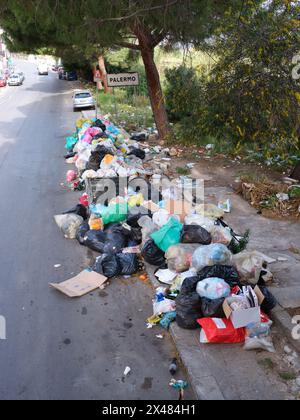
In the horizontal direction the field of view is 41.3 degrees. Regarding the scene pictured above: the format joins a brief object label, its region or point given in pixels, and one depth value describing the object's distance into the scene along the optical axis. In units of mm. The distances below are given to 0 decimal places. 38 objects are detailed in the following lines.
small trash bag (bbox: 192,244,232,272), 4582
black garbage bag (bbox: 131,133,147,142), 13191
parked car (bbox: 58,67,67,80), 48219
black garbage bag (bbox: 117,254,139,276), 5500
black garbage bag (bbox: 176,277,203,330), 4156
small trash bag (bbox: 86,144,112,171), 9055
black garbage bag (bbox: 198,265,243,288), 4375
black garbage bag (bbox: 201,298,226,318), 4031
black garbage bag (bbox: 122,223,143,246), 6062
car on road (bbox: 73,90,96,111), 22375
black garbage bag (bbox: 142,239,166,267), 5445
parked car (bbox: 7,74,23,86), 42844
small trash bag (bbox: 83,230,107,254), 6070
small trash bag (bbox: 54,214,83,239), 6656
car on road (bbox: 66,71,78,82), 45562
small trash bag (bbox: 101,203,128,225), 6516
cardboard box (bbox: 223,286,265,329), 3893
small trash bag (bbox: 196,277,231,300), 4113
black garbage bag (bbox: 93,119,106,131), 12188
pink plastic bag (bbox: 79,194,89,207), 7614
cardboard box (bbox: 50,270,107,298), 5047
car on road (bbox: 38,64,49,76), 61438
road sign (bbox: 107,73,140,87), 12461
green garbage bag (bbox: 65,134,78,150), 12890
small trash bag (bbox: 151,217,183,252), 5426
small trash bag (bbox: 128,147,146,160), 10923
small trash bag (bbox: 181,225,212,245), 5305
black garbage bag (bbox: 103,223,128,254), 5879
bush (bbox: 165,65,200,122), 14568
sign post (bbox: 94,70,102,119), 19739
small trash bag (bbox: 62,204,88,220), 7074
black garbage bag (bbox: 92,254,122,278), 5410
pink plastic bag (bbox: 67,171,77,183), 9648
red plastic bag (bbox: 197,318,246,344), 3922
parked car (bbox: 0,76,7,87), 41431
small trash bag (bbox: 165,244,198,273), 5039
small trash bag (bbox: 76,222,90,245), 6385
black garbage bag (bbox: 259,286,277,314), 4262
